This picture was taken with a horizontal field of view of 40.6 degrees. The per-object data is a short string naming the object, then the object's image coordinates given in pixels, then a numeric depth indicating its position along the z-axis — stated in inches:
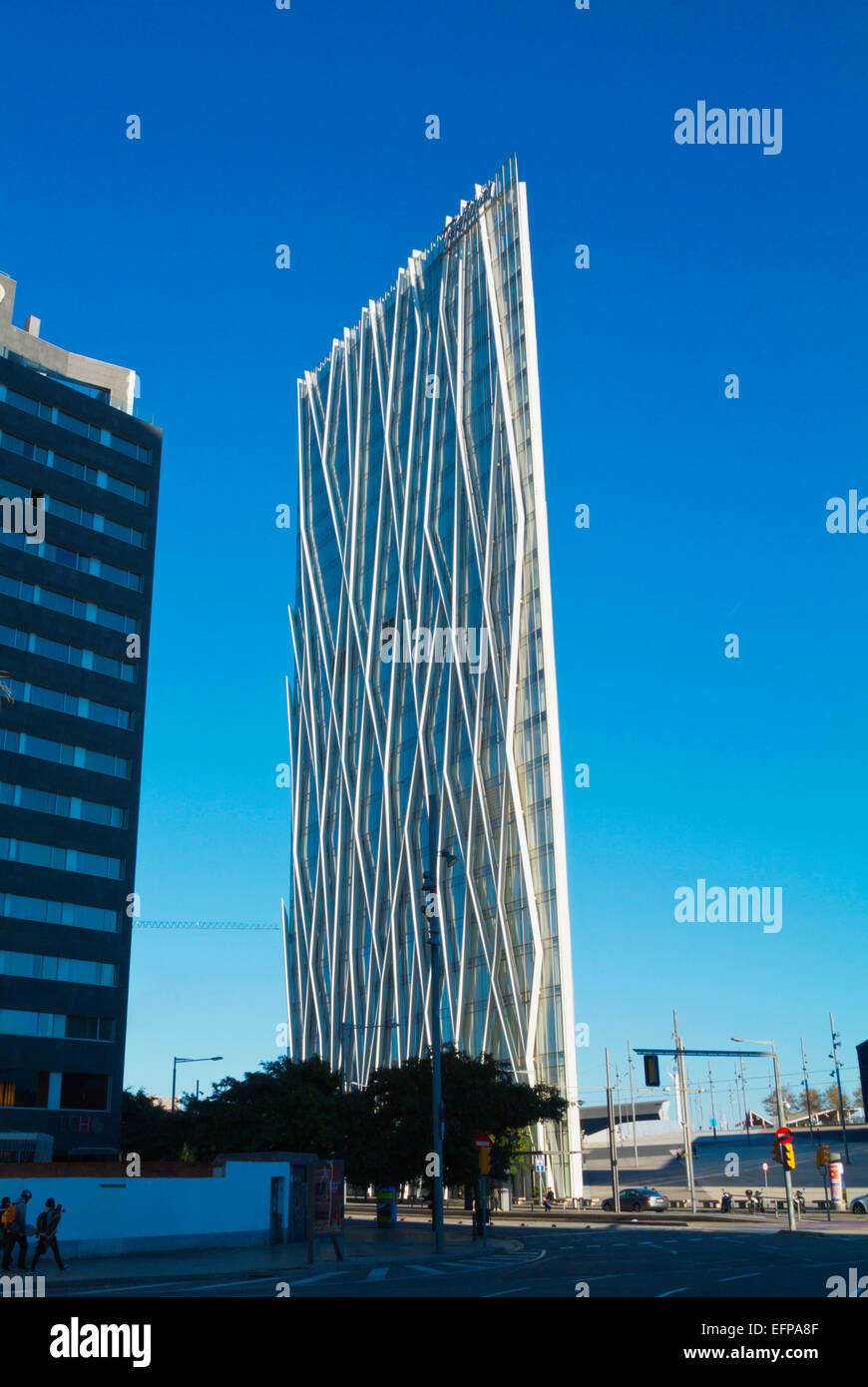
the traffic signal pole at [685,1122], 2781.0
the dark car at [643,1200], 2637.8
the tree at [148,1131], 2472.9
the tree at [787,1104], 5197.8
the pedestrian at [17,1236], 1008.2
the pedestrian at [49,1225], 1019.3
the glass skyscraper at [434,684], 3248.0
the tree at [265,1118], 1968.5
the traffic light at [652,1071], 2000.6
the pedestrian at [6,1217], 1024.9
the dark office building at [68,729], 2242.9
